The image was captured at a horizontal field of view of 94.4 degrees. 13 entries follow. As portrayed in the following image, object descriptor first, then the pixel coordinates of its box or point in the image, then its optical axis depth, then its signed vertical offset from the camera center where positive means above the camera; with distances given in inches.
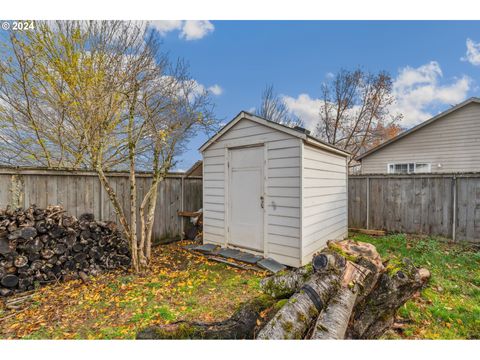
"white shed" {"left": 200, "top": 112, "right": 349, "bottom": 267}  157.9 -9.5
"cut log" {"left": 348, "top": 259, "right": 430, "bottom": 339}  76.7 -42.8
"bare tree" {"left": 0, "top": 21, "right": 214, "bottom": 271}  167.6 +74.2
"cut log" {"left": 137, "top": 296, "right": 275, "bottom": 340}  74.9 -52.1
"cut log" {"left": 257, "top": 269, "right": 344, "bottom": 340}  66.4 -40.9
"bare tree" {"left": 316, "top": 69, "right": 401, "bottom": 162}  552.7 +186.3
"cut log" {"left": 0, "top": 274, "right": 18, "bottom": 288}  122.0 -56.5
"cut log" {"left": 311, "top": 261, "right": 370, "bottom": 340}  63.9 -39.6
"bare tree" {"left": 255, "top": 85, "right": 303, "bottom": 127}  564.4 +182.4
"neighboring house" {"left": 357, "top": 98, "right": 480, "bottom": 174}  308.8 +50.1
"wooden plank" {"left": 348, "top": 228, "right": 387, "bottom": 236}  254.8 -62.8
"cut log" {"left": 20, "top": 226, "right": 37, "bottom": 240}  127.3 -31.0
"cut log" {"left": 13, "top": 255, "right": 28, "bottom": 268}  126.0 -47.1
